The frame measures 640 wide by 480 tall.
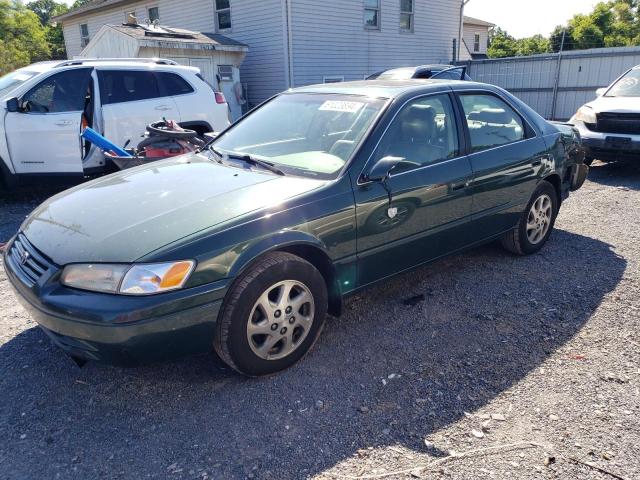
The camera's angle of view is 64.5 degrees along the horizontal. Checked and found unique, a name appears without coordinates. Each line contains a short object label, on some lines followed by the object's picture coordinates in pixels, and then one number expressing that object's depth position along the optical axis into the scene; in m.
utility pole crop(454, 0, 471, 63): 20.08
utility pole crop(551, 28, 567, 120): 15.46
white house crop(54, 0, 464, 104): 14.71
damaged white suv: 6.68
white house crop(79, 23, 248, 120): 12.65
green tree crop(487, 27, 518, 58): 42.25
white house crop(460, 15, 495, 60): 29.78
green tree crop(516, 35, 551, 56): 42.84
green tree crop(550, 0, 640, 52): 37.09
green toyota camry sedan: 2.55
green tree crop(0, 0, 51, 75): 34.59
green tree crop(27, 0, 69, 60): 36.94
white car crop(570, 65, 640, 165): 7.98
